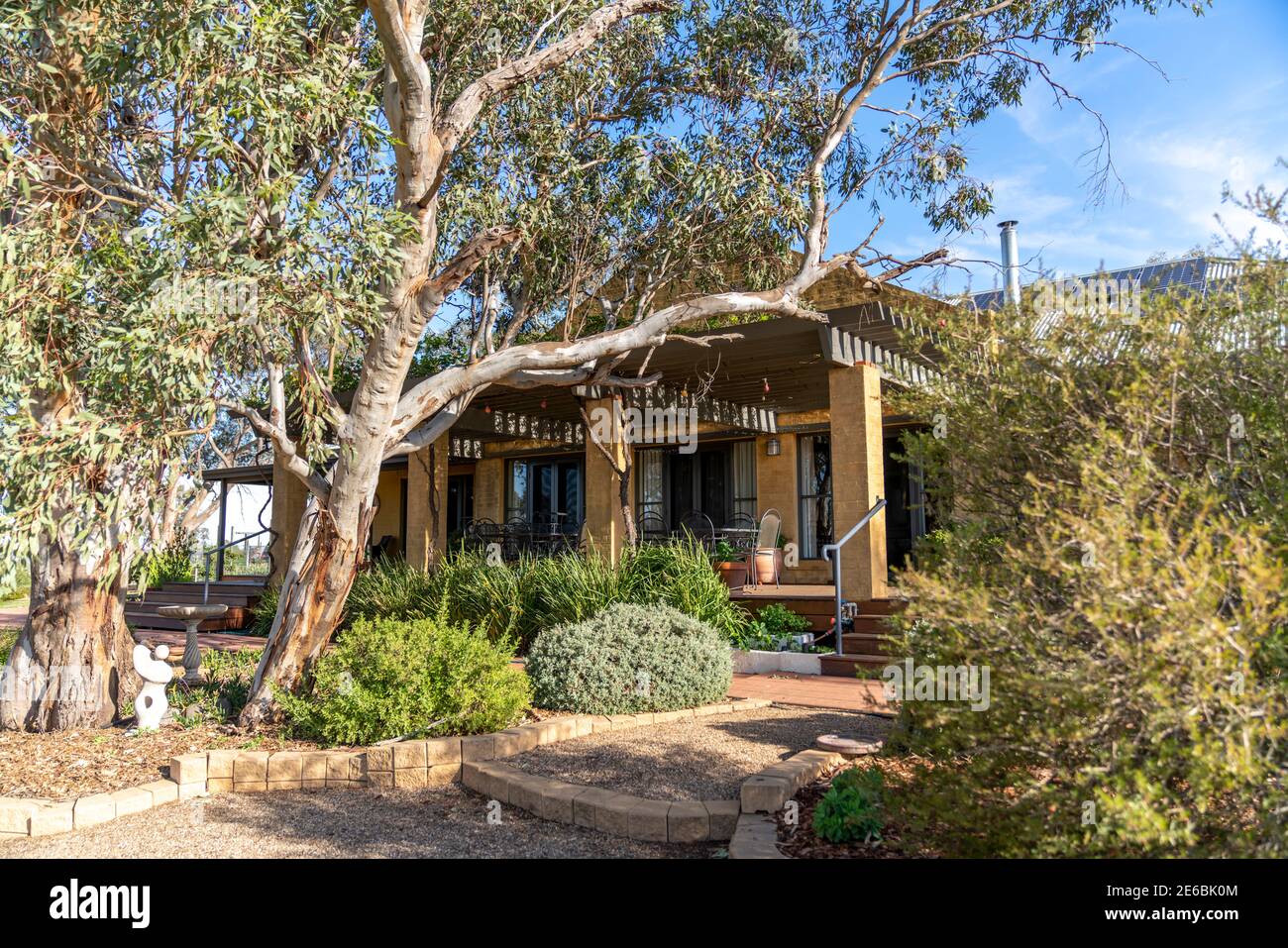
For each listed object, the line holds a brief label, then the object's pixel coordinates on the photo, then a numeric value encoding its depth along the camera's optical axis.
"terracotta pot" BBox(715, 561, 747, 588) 10.06
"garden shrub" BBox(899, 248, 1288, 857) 2.10
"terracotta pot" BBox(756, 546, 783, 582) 11.11
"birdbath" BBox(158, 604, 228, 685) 7.43
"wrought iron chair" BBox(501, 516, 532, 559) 13.12
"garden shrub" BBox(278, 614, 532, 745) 5.31
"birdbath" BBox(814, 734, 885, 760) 4.75
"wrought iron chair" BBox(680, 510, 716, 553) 10.93
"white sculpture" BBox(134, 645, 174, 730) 5.66
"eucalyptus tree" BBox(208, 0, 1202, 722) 5.95
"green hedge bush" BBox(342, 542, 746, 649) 8.05
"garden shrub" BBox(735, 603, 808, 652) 8.64
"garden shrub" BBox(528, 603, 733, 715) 6.03
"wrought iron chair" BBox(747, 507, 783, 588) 11.50
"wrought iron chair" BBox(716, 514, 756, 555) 11.09
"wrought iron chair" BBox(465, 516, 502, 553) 13.00
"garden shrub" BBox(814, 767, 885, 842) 3.52
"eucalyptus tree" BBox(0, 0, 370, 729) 4.71
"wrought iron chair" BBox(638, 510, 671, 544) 12.83
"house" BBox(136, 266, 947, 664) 9.05
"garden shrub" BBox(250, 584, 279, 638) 11.37
